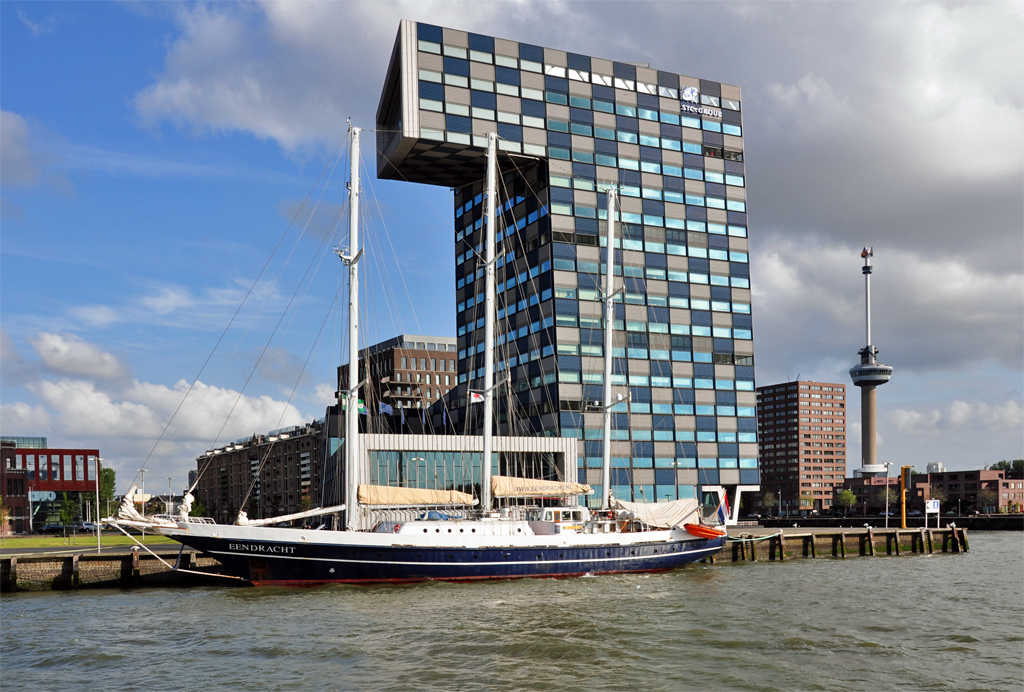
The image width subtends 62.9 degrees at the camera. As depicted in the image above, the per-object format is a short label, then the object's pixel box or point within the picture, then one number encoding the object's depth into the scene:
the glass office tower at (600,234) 90.31
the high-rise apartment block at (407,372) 187.88
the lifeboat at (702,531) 52.88
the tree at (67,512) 112.07
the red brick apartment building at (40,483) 153.25
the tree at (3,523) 109.21
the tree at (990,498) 195.75
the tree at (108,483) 172.98
